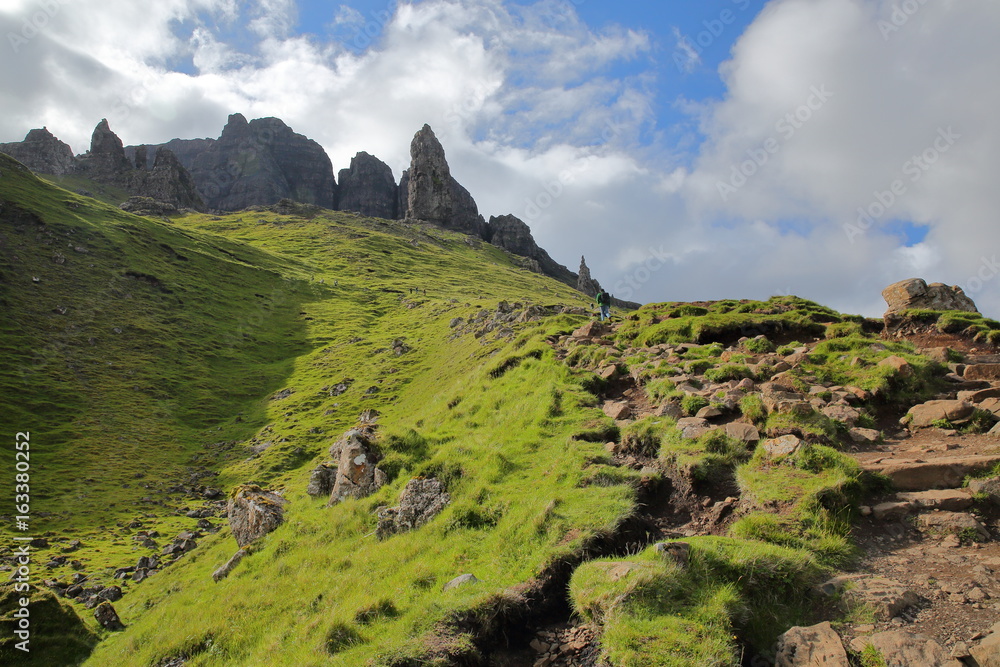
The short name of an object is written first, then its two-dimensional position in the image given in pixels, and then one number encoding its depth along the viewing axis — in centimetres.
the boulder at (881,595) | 714
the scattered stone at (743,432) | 1255
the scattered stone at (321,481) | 1911
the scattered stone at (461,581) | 1000
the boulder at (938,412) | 1178
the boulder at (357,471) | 1699
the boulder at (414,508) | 1381
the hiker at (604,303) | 3441
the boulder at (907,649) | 614
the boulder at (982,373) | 1376
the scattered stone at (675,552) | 861
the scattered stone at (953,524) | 849
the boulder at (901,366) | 1381
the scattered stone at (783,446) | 1134
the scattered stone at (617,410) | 1645
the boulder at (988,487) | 891
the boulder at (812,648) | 662
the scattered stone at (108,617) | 1847
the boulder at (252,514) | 1831
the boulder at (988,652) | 584
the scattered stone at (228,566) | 1689
